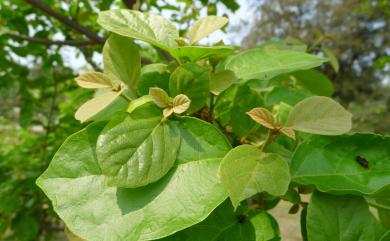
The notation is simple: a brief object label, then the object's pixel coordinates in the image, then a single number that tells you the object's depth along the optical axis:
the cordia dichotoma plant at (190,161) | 0.38
